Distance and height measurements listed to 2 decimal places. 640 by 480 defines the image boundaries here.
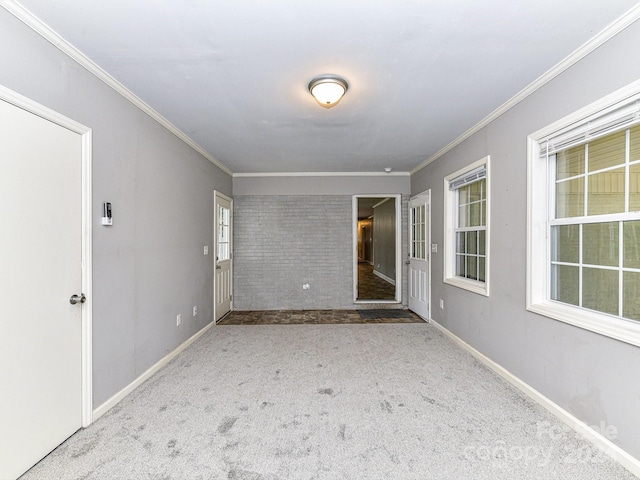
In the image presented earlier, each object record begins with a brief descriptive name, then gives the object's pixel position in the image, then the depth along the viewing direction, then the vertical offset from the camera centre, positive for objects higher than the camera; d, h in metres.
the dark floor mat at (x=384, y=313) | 5.04 -1.31
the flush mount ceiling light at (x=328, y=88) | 2.27 +1.16
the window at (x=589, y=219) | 1.82 +0.13
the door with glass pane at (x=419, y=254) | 4.79 -0.28
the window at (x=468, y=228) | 3.32 +0.13
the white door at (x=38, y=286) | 1.58 -0.28
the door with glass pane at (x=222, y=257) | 4.72 -0.31
